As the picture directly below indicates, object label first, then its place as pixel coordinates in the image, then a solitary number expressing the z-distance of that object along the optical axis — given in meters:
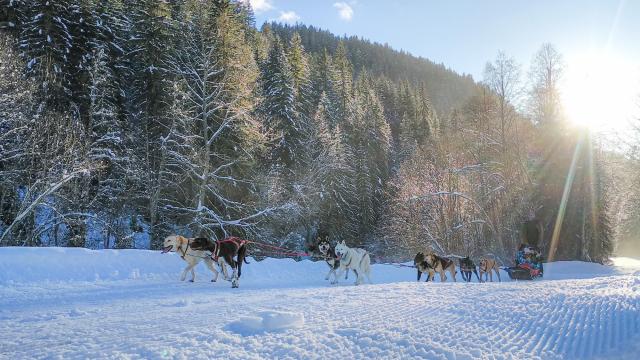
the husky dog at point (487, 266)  16.41
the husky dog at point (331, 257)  12.45
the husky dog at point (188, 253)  10.59
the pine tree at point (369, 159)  39.50
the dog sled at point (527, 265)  15.74
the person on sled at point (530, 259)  15.81
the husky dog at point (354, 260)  12.02
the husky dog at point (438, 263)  13.30
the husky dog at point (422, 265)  13.22
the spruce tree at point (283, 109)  29.70
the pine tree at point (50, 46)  19.72
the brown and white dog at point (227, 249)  10.37
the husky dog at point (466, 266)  16.06
